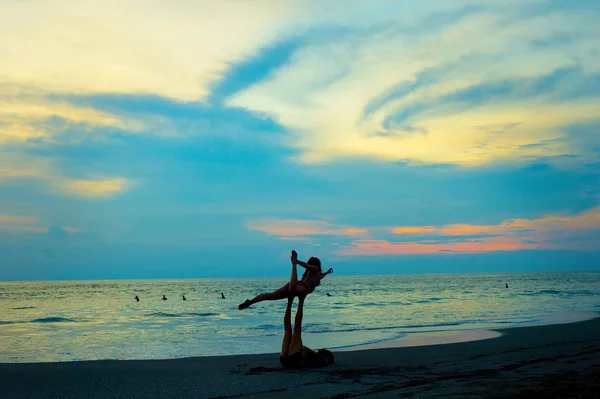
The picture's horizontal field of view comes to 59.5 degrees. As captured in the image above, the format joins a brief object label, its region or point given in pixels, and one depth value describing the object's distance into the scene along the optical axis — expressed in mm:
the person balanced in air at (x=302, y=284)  11602
